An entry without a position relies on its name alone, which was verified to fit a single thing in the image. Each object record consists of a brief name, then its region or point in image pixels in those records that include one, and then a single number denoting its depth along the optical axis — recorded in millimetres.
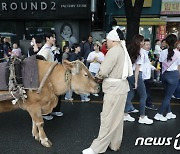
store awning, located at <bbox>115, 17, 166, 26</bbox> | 14867
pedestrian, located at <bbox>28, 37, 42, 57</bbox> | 5582
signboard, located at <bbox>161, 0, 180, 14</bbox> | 14867
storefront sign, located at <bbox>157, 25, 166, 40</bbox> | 14977
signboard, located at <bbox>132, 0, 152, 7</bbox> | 15086
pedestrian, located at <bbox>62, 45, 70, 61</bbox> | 7889
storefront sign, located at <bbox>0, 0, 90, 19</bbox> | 15258
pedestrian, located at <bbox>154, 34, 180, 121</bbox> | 5195
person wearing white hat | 3711
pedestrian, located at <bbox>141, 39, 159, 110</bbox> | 5509
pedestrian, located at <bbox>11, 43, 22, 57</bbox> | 10633
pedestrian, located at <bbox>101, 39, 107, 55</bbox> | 9219
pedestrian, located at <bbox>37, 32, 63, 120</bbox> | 4820
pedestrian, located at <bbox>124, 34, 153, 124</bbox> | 4980
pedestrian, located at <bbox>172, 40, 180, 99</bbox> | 7337
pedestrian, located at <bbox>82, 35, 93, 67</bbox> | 10367
